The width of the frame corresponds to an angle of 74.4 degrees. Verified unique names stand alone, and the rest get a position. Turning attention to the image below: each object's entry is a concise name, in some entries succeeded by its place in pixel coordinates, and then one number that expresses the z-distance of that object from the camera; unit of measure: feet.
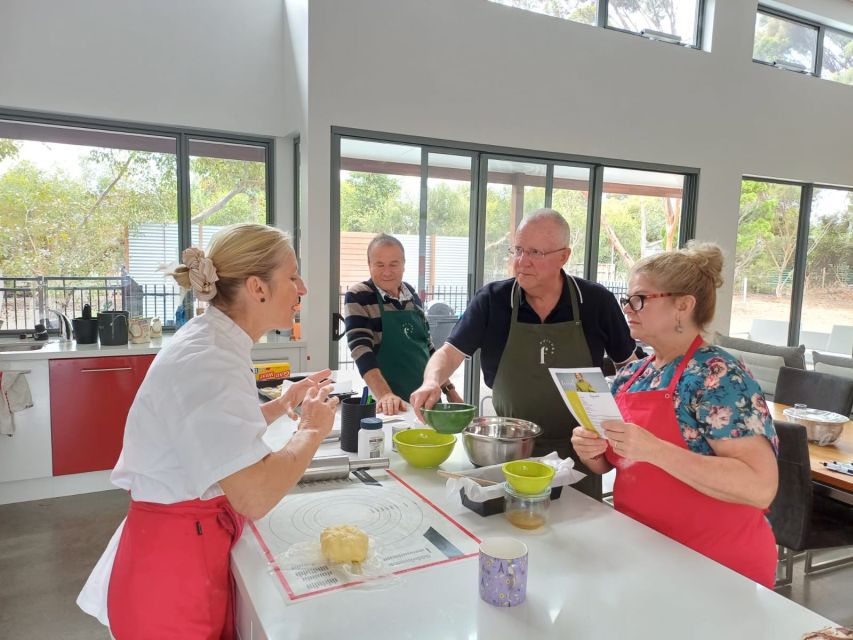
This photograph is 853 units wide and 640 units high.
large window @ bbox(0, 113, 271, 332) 12.41
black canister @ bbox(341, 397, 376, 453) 6.04
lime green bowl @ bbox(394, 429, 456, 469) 5.53
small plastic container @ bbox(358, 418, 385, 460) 5.65
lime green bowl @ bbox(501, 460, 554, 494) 4.39
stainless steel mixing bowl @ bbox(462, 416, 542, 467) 5.27
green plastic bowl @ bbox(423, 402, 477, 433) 5.65
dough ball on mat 3.76
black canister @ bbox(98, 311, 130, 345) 11.87
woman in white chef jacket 3.52
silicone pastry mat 3.68
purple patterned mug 3.37
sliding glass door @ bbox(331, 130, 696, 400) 13.52
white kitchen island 3.21
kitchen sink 11.55
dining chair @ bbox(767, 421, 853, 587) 7.45
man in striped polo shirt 9.02
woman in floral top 4.21
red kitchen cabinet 11.21
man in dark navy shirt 6.71
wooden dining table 7.23
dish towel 10.49
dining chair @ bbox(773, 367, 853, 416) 9.97
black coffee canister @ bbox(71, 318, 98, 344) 11.90
